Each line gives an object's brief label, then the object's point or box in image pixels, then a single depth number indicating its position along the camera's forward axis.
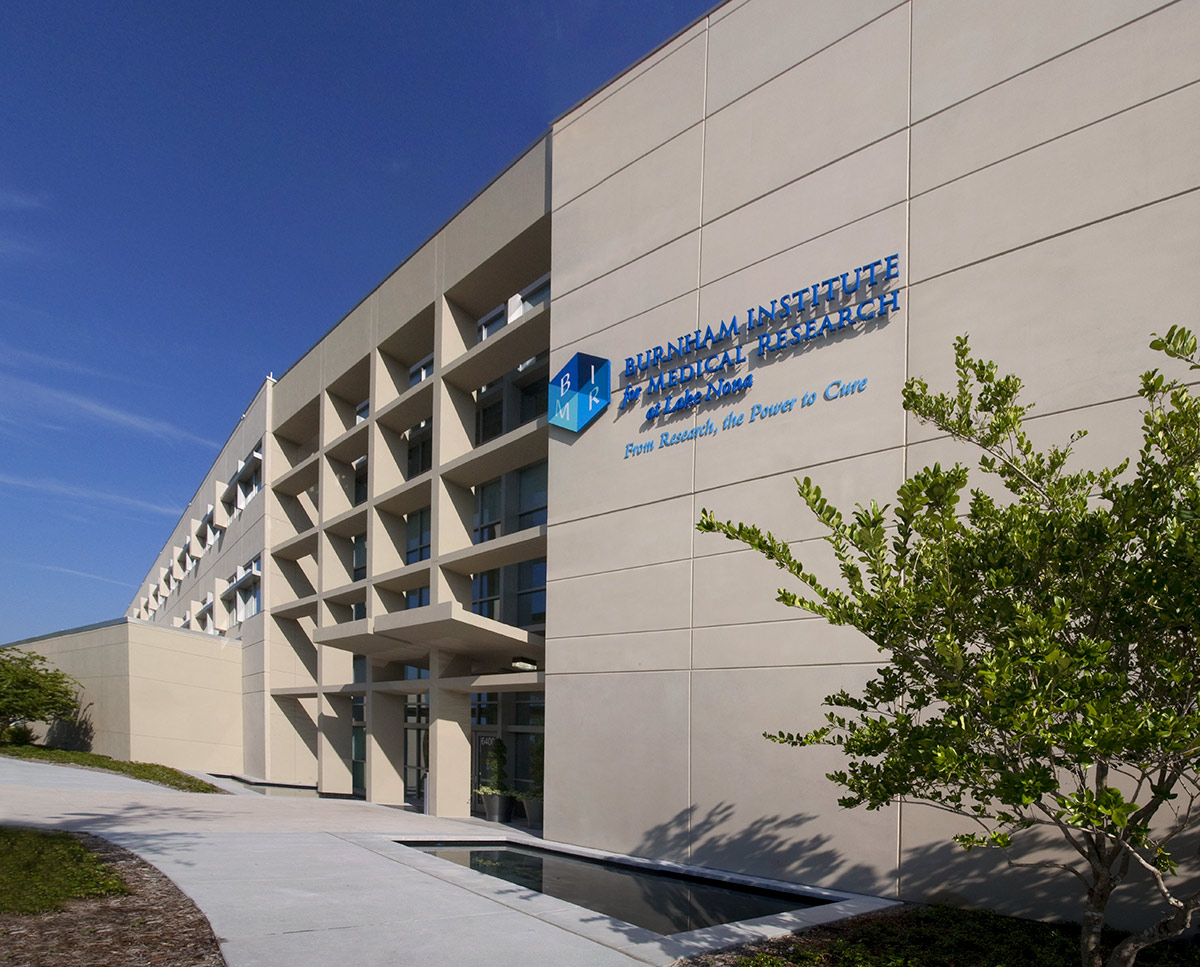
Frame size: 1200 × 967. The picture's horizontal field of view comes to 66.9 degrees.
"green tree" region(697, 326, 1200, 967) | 6.34
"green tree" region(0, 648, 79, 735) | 33.28
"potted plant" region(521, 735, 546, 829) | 22.21
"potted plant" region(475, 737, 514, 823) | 23.37
